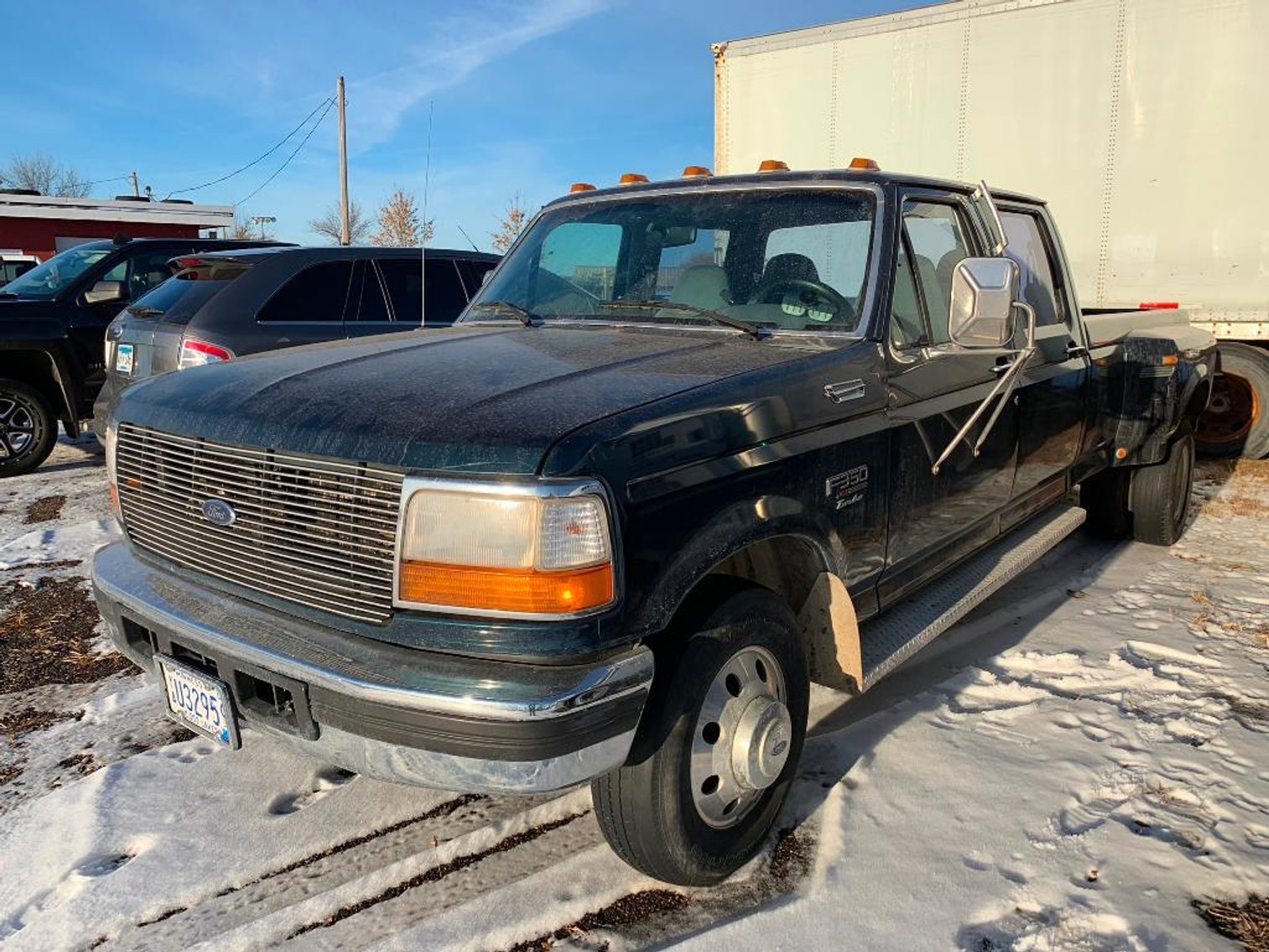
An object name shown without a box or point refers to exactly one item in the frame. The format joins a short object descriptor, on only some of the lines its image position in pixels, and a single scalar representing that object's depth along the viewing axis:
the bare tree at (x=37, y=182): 69.31
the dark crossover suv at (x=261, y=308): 6.18
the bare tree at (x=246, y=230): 49.19
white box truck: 7.30
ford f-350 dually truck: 2.09
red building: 29.12
